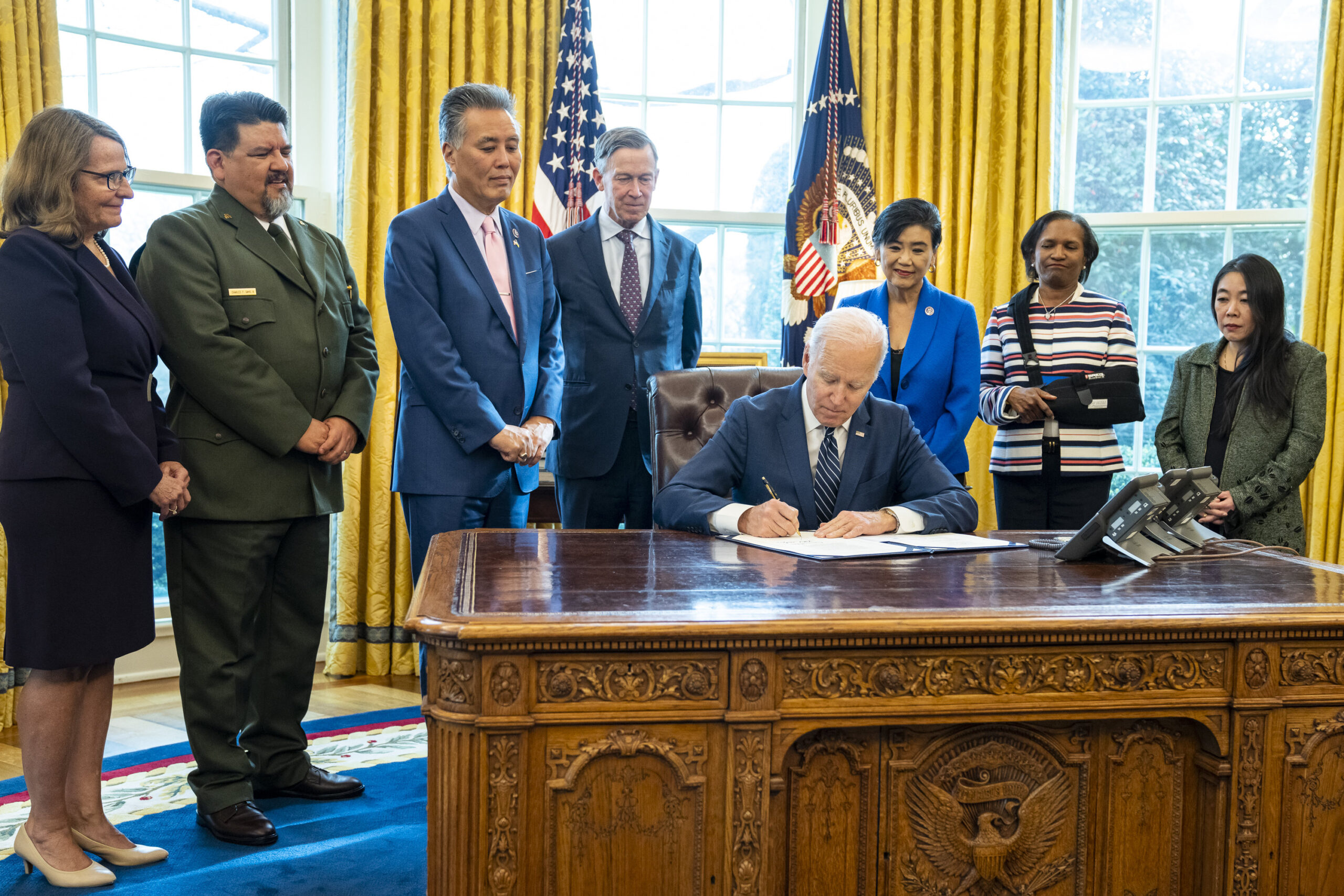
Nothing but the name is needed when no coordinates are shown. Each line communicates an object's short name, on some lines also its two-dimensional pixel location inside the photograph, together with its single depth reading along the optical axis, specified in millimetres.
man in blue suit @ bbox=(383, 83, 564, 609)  2488
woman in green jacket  2824
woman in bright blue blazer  2963
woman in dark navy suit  1928
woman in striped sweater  2959
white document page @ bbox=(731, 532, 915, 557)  1800
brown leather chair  2516
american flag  3982
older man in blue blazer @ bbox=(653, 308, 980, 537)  2090
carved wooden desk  1279
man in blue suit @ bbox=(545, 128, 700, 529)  2865
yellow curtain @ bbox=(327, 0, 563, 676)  3848
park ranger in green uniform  2230
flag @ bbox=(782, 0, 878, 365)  4168
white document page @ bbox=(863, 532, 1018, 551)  1935
